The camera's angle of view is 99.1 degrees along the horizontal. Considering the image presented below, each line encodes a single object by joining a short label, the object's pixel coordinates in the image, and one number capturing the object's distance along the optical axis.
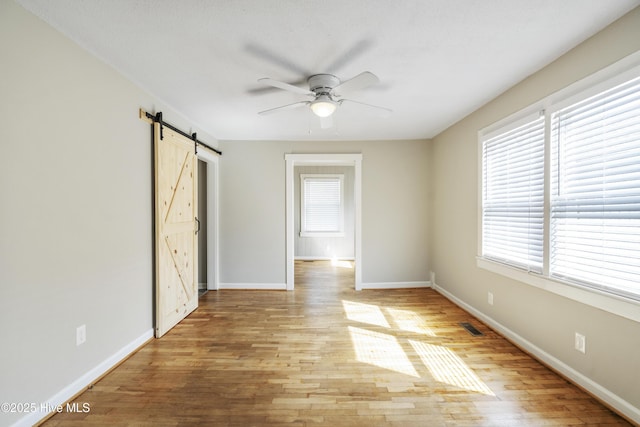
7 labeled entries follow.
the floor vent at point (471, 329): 2.89
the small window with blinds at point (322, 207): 7.48
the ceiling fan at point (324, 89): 2.18
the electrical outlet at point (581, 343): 1.98
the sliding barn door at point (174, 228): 2.89
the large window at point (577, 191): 1.69
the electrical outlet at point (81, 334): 1.97
